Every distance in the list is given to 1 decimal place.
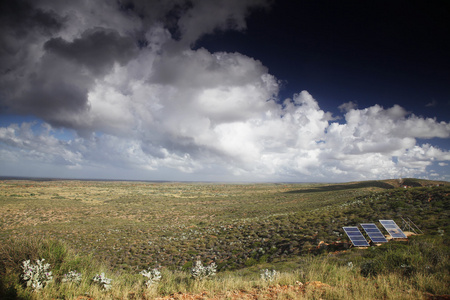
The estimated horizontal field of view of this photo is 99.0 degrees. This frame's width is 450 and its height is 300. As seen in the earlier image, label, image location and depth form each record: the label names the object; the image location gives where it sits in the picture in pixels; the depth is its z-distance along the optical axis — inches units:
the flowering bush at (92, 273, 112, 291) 248.7
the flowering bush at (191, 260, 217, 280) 309.7
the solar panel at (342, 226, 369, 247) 567.8
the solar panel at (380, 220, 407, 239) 576.9
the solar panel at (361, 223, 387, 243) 572.2
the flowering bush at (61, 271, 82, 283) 250.5
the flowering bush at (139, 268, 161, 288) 268.4
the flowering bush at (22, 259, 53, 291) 226.8
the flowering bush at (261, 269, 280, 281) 305.6
